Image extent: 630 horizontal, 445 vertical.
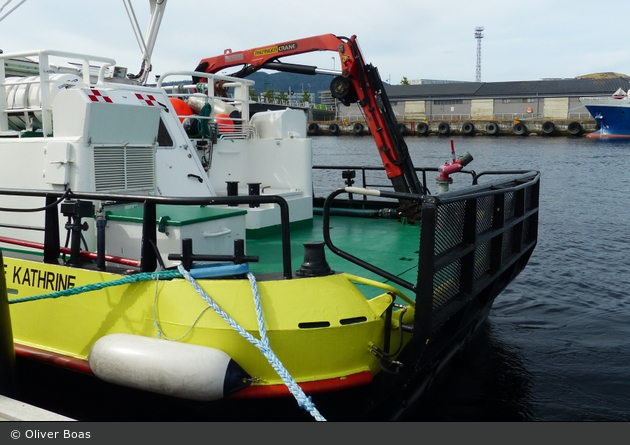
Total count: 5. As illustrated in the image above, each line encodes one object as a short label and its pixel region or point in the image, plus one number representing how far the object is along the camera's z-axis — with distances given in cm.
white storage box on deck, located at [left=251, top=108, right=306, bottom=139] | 870
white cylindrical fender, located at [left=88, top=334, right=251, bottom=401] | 368
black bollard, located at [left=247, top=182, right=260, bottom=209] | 693
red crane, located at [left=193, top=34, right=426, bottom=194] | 864
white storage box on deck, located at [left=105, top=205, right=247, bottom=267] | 460
